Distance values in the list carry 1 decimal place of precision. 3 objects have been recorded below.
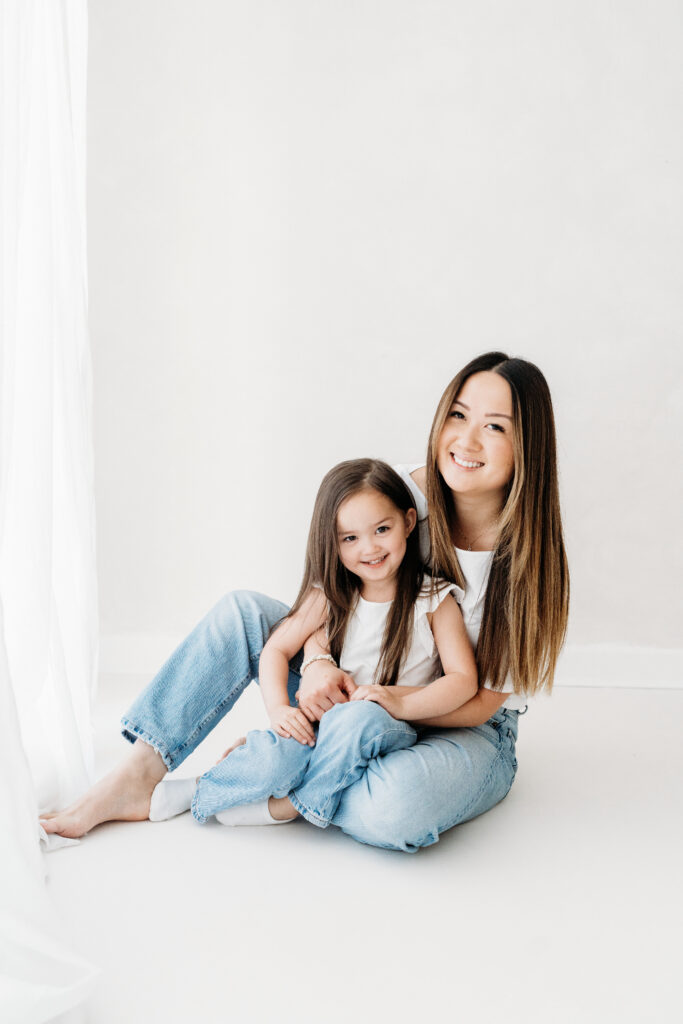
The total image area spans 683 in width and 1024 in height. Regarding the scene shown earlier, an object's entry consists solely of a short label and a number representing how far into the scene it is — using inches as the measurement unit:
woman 55.0
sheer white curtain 44.3
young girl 52.9
